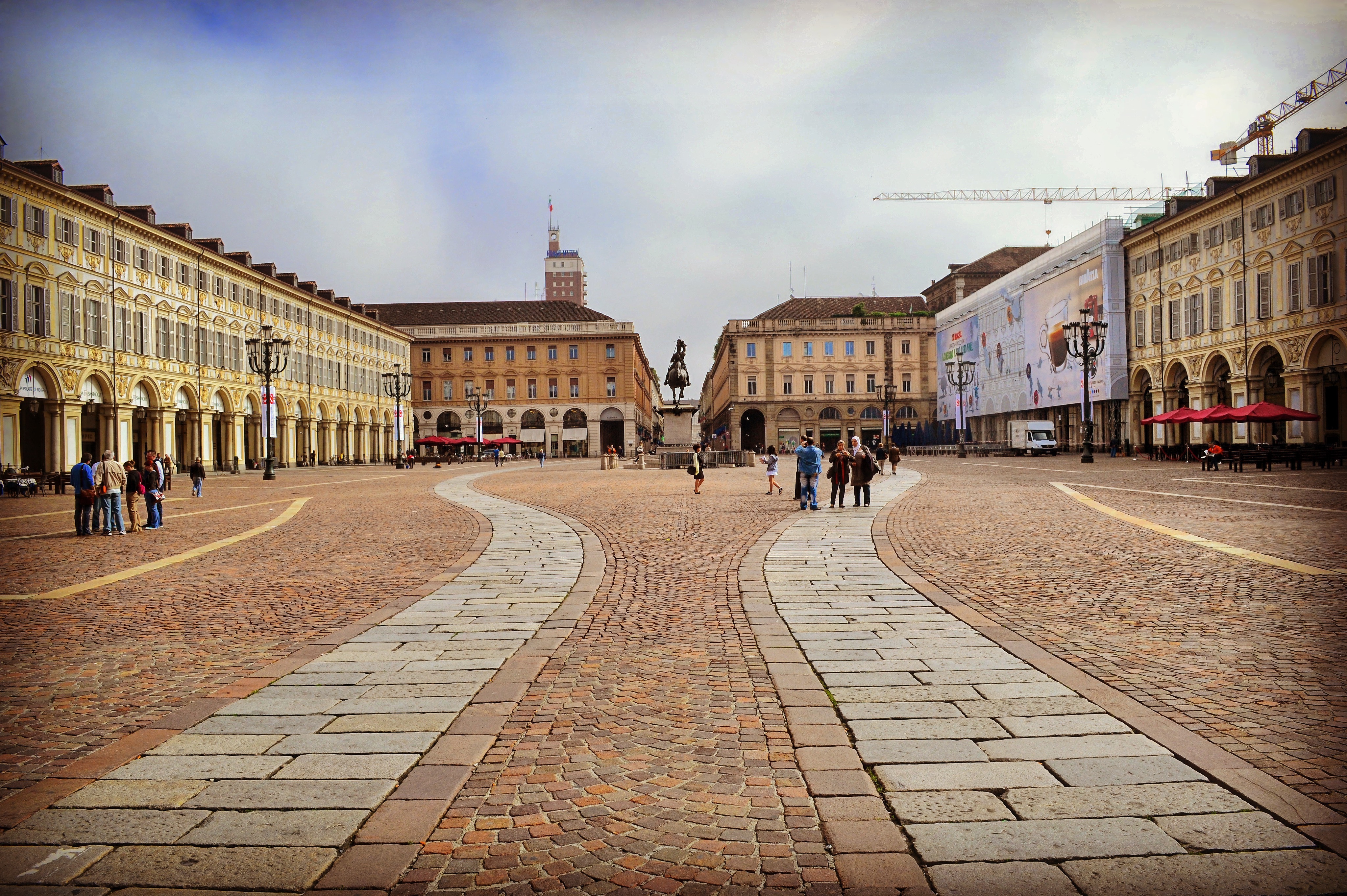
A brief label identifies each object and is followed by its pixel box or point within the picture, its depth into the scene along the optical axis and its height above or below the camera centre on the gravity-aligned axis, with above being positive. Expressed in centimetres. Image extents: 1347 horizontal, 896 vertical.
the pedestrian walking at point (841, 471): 1856 -85
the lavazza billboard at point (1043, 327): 5216 +734
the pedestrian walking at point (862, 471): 1853 -84
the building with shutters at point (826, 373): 8775 +596
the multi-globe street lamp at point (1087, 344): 3872 +460
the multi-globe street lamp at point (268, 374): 3734 +307
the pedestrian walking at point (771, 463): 2258 -80
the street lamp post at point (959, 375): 6644 +467
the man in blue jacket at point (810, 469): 1814 -76
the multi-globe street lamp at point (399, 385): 5931 +471
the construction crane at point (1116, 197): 9773 +2731
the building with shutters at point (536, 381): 8694 +563
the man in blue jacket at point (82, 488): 1519 -73
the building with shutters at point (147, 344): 3256 +469
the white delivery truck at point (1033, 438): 5456 -64
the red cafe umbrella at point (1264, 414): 3000 +33
